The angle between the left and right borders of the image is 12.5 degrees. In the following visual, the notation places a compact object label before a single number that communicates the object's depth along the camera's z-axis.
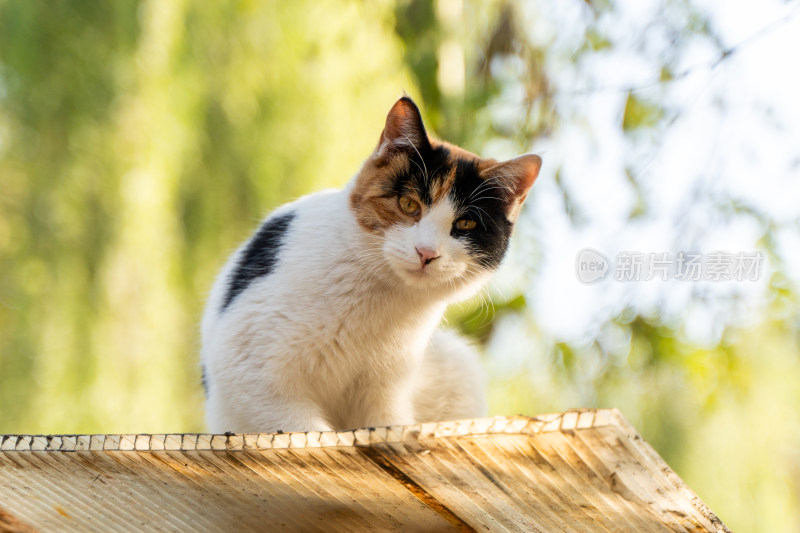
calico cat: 2.26
